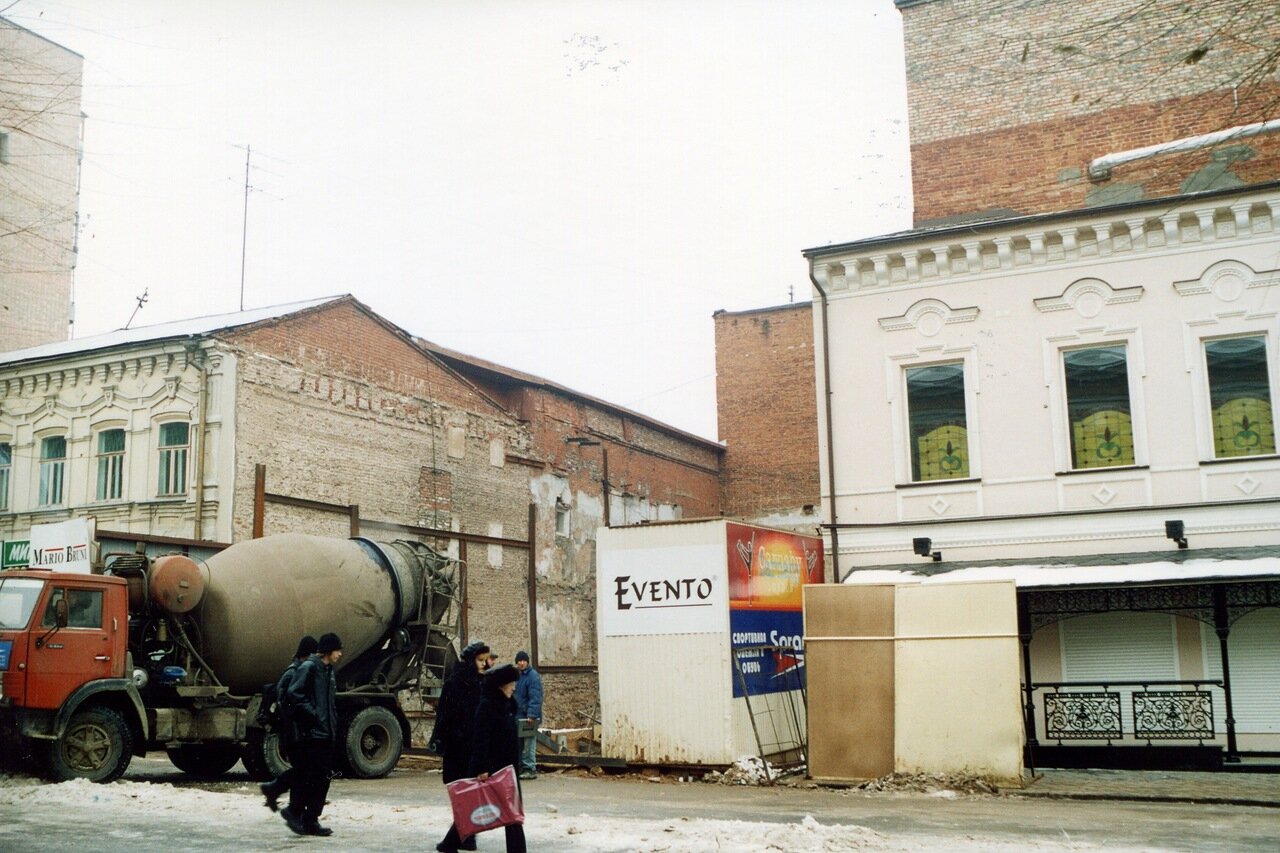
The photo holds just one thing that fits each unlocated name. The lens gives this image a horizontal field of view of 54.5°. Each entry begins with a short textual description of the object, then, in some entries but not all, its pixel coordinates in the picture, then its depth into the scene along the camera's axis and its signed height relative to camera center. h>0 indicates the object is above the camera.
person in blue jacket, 17.12 -1.02
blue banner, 16.86 -0.19
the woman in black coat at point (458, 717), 9.93 -0.62
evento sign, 16.77 +0.62
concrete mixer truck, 14.14 -0.06
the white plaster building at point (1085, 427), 17.94 +3.14
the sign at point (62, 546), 21.05 +1.71
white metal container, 16.61 -0.09
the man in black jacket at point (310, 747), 10.48 -0.88
